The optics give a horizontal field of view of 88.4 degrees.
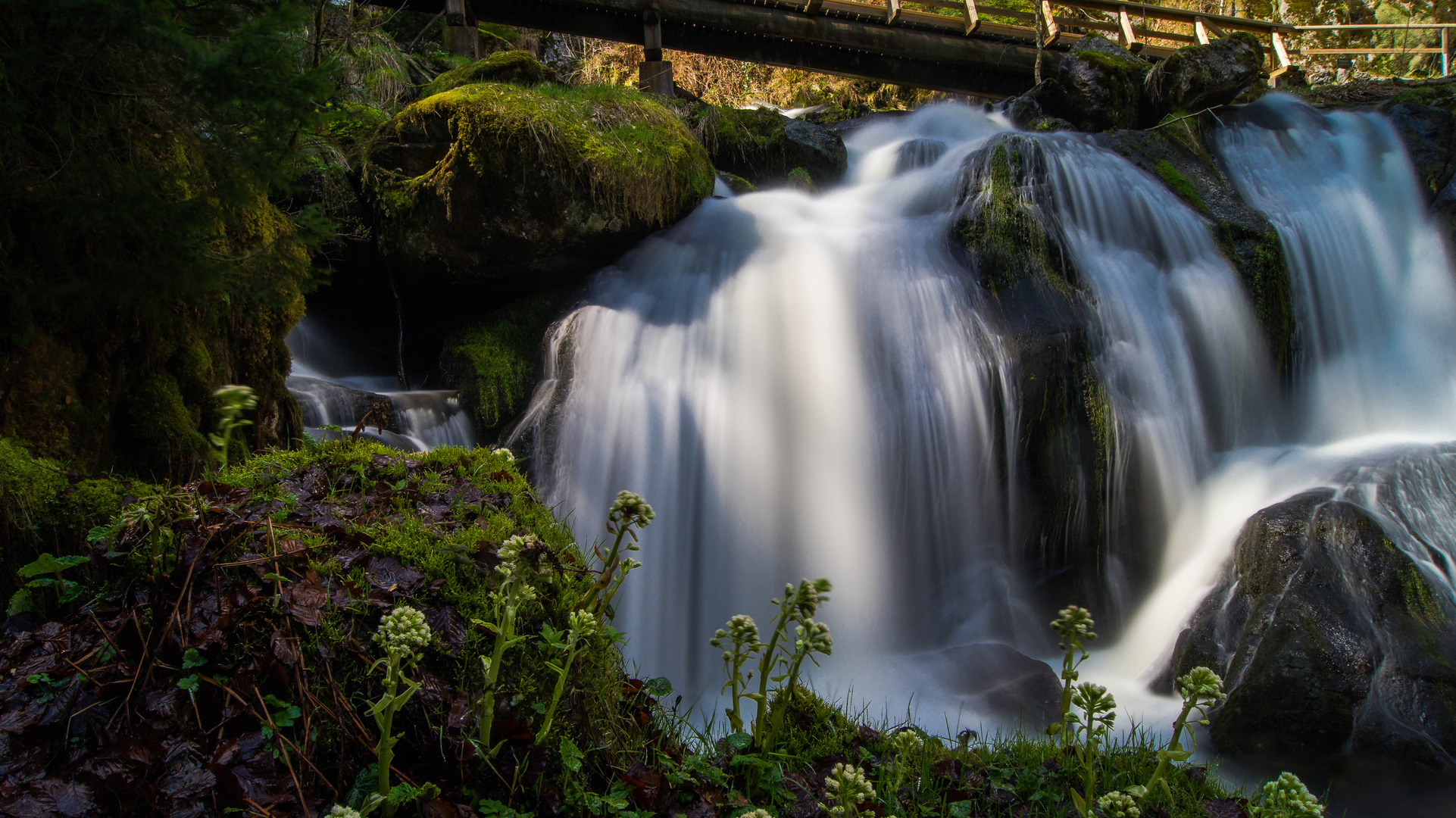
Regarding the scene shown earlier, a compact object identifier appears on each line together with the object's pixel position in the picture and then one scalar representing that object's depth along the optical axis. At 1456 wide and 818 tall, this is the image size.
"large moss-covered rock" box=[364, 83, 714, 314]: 7.04
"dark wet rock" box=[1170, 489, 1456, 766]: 3.95
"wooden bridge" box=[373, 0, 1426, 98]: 12.14
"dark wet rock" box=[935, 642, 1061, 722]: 4.41
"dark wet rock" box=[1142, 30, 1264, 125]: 10.13
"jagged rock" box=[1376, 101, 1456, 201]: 9.27
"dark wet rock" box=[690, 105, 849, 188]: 10.04
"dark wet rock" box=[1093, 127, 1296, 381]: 7.70
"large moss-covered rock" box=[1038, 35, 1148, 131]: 10.56
